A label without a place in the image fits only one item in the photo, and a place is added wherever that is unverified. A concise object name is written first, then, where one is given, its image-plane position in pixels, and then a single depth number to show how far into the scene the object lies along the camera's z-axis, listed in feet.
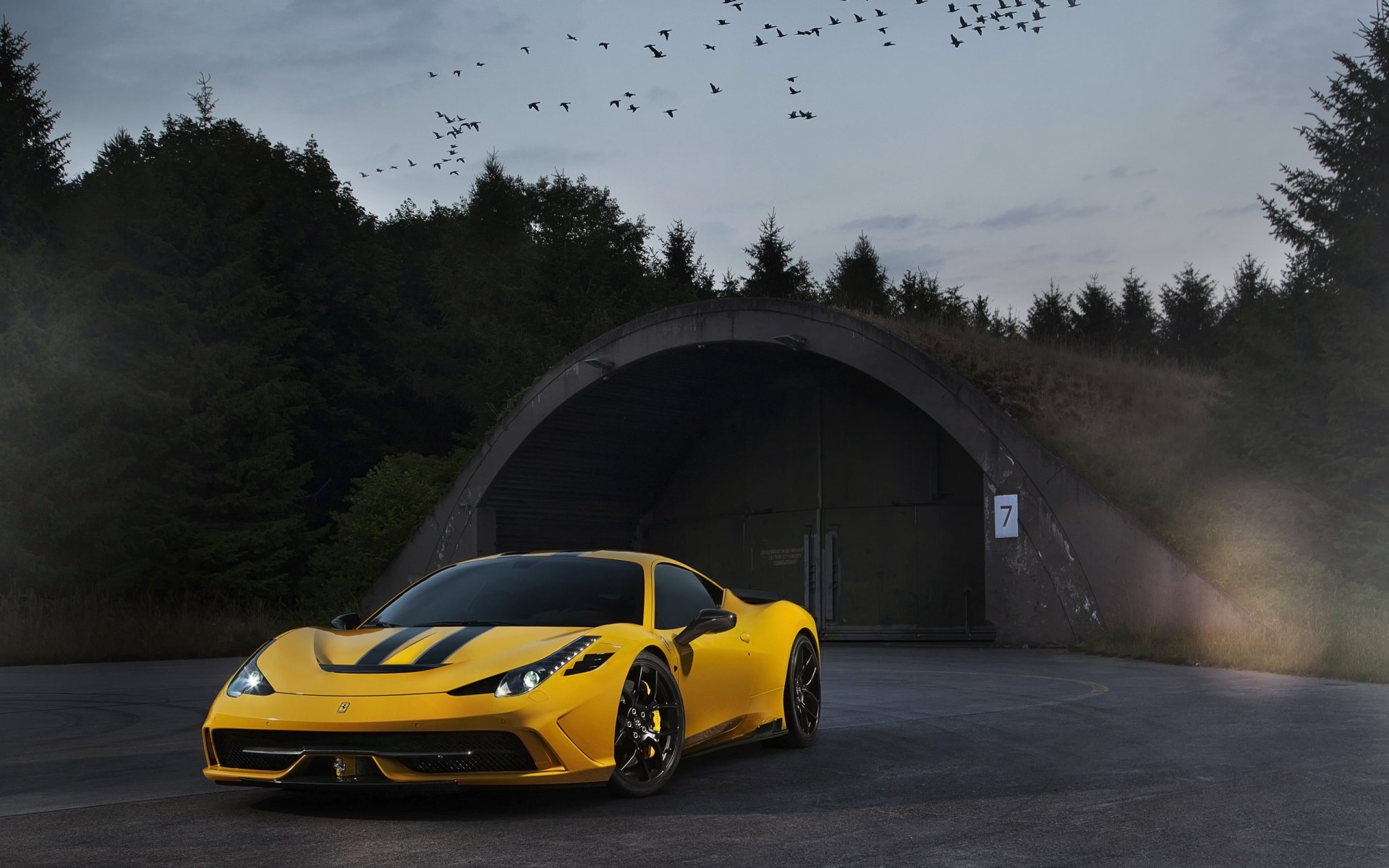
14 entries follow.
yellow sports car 20.77
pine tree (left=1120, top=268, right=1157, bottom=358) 274.16
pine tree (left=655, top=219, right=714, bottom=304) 252.42
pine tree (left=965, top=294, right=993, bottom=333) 243.75
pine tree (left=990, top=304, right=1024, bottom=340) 233.92
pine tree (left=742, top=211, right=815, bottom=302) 251.39
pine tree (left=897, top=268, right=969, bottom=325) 256.32
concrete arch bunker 79.10
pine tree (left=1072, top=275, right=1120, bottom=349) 265.34
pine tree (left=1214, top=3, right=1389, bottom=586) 74.23
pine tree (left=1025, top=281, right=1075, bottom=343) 265.13
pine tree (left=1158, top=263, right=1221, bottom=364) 272.31
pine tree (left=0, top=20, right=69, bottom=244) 179.01
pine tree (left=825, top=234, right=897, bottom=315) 276.21
